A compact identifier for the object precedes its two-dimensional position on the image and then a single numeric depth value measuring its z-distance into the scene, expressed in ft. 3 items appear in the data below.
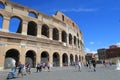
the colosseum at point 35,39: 41.70
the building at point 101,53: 175.70
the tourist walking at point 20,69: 25.59
